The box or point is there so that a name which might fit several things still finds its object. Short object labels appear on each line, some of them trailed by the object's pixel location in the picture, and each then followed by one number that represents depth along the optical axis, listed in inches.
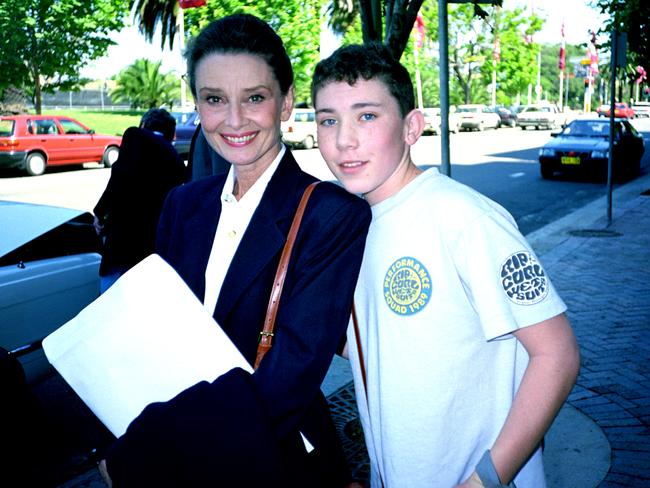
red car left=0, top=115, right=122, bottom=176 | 775.1
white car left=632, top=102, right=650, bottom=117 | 2571.4
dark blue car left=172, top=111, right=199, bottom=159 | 936.3
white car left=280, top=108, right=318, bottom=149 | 1138.7
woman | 51.9
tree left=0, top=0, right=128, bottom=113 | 1096.8
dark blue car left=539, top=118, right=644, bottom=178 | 684.7
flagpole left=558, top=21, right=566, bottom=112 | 2711.4
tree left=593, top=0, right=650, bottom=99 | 444.1
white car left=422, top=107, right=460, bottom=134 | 1486.2
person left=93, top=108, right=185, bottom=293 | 172.9
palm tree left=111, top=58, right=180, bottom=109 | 2036.2
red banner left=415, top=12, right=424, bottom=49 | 1756.9
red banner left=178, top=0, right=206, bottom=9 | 955.3
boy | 56.6
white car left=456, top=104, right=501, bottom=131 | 1637.6
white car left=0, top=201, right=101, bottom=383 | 163.2
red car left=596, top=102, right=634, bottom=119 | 2212.1
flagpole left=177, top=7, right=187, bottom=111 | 1298.0
